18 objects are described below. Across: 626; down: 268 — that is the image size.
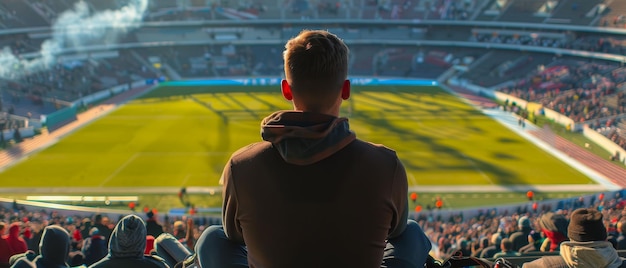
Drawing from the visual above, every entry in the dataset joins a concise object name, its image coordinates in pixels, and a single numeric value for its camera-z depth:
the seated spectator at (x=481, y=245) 10.72
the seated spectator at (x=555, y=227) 5.24
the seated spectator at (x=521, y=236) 7.94
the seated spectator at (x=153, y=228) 9.21
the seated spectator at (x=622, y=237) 7.83
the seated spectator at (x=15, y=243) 6.63
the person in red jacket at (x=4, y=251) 6.47
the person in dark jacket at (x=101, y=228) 10.62
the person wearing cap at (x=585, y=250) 3.44
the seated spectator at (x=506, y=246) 7.60
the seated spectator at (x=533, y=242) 7.22
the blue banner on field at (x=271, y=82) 57.69
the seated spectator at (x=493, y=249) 8.12
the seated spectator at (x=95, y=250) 6.15
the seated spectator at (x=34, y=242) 8.79
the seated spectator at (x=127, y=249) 3.47
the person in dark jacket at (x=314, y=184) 2.12
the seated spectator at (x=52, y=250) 3.99
